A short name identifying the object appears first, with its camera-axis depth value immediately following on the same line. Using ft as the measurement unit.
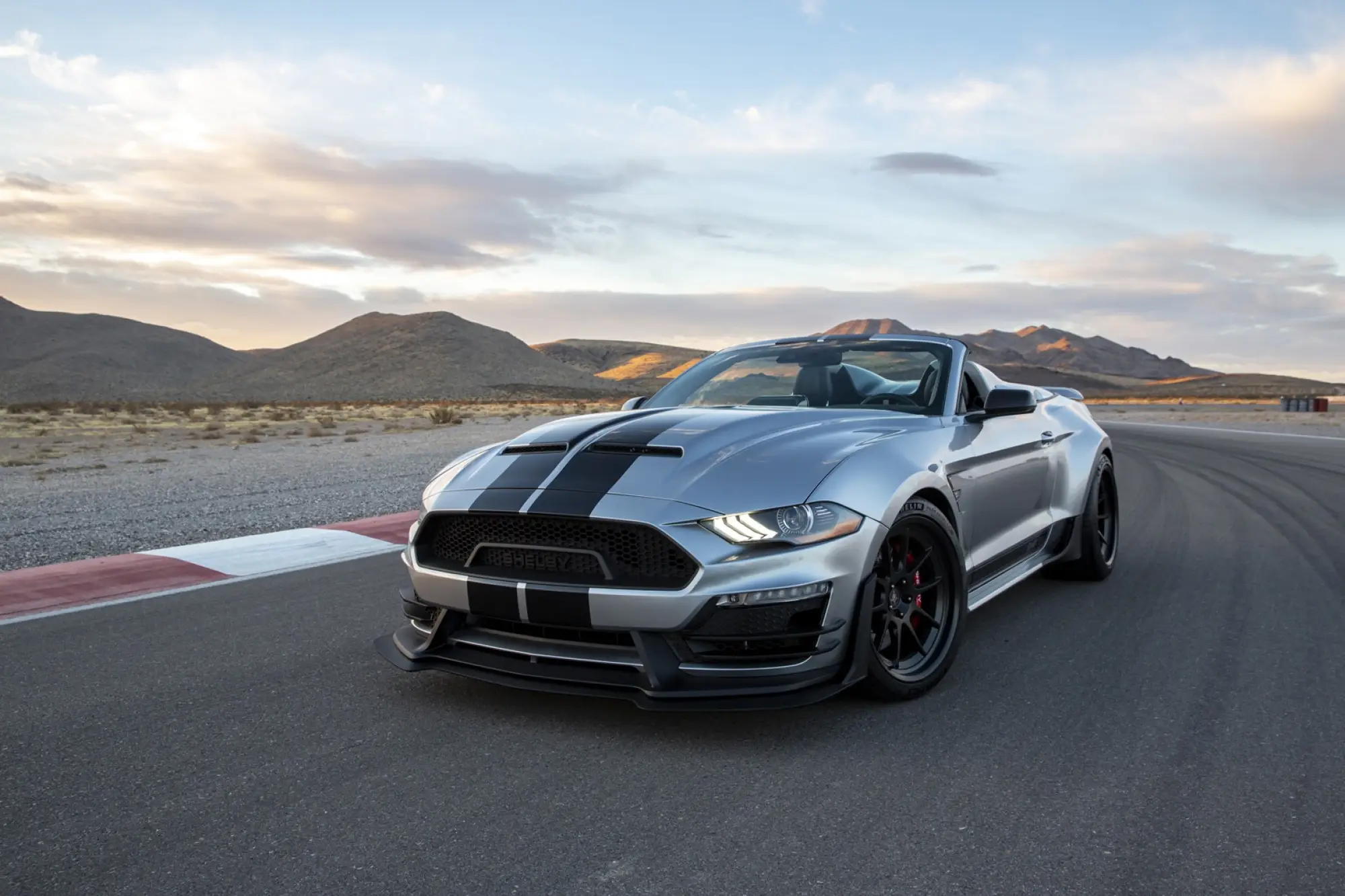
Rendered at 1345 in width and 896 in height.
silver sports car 11.78
